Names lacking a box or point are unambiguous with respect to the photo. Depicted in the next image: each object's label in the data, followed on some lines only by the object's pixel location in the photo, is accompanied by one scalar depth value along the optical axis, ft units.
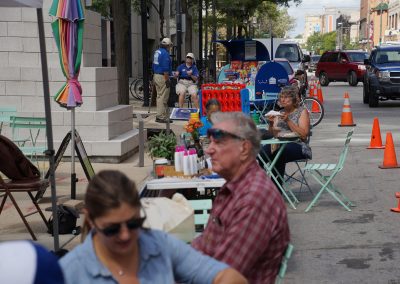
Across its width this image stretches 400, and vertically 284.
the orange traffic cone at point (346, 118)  60.80
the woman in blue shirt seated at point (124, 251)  8.51
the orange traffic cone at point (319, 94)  84.07
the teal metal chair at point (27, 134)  34.37
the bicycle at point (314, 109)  62.39
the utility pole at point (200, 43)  122.41
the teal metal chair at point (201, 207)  16.42
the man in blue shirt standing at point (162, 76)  61.46
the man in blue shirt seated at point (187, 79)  67.77
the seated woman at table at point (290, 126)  29.55
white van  102.17
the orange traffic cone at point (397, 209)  28.79
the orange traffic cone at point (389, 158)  38.88
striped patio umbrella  29.71
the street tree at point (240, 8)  139.03
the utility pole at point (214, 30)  129.65
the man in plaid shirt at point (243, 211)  11.14
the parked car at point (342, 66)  137.08
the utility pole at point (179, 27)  86.04
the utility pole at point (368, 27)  336.98
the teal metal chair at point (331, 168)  29.12
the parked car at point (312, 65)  225.76
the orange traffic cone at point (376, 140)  46.29
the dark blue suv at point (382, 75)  81.25
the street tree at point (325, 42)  568.86
